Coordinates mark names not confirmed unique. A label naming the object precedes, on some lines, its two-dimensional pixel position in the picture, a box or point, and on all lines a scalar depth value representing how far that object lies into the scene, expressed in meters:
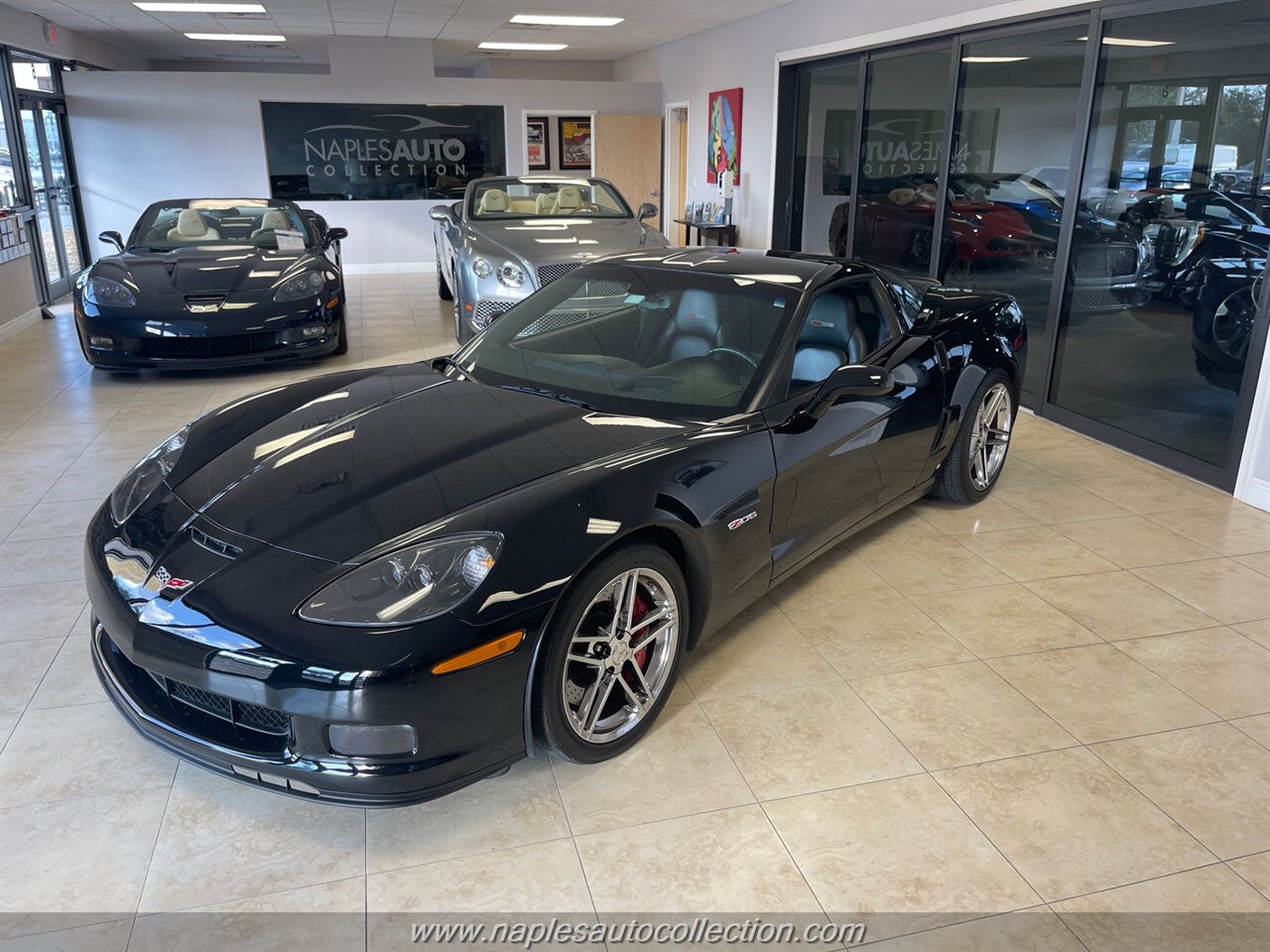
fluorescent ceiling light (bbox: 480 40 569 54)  13.48
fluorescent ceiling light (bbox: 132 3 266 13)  9.62
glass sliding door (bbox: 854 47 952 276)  7.00
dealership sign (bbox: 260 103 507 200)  12.30
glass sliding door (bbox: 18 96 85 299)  9.73
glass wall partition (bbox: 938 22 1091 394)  5.70
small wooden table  10.79
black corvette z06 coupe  1.98
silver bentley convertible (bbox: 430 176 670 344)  6.85
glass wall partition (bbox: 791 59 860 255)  8.41
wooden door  13.41
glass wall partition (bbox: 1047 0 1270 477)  4.55
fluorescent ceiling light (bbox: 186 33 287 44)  12.60
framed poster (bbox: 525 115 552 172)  13.38
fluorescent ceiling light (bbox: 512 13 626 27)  10.46
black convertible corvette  6.19
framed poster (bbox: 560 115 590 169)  13.46
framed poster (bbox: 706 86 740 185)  10.66
